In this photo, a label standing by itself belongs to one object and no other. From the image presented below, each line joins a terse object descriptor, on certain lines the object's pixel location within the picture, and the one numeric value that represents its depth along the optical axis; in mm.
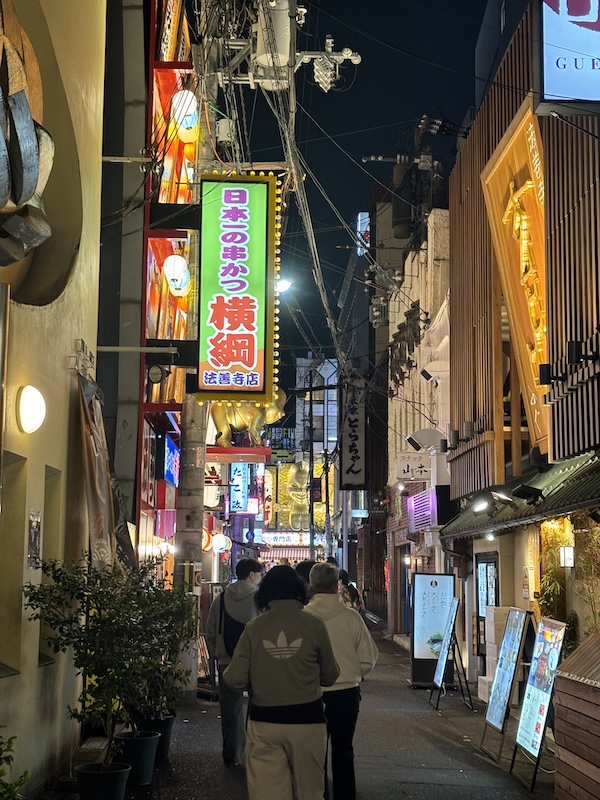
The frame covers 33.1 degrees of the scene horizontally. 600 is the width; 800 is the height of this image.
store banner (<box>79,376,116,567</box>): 10211
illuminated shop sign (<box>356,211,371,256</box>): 62625
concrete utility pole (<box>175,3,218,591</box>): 16188
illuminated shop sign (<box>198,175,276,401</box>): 15320
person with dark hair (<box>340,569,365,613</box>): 18344
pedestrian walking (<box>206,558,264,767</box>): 11273
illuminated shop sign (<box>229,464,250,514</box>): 45531
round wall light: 7938
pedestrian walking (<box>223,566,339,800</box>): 6449
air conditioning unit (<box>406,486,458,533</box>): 24312
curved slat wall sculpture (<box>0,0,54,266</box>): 6230
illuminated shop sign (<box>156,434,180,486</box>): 21906
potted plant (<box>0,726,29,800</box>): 5117
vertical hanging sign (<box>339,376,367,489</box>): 40938
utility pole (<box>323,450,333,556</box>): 51159
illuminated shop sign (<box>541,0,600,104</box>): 9602
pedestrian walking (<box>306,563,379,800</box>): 8594
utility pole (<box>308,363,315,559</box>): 51153
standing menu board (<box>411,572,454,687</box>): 18891
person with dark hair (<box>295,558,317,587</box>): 12422
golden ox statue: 29578
